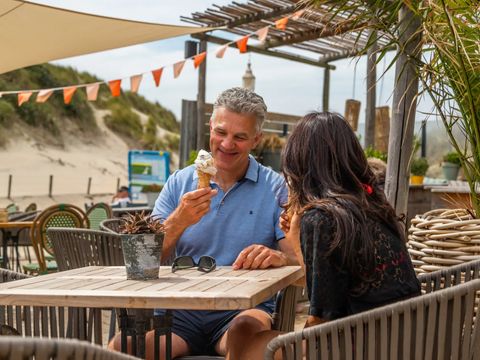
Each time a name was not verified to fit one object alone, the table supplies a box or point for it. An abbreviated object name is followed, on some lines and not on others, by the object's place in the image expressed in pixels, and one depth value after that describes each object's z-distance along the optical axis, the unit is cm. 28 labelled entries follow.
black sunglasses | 247
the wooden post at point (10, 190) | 3035
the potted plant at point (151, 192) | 1109
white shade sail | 670
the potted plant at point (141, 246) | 223
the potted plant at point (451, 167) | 994
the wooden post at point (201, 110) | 947
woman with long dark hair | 189
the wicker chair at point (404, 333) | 169
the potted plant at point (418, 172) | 952
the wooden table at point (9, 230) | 648
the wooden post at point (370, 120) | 914
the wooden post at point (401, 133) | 347
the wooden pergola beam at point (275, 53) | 932
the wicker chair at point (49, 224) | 575
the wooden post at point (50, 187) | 3205
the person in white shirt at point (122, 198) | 1170
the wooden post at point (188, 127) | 953
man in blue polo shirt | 253
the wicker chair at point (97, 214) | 738
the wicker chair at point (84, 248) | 310
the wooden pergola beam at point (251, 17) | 823
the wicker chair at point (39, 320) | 245
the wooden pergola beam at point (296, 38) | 935
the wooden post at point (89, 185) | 3384
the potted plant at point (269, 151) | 980
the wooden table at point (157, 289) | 190
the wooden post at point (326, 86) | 1237
